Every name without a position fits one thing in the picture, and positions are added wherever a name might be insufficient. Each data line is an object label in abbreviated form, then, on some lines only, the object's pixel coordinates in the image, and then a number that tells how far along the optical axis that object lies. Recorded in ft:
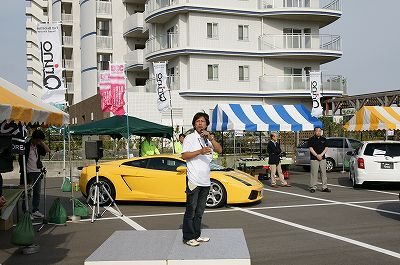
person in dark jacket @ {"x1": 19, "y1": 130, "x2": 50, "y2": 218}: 33.83
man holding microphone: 21.86
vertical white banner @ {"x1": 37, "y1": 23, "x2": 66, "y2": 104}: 46.92
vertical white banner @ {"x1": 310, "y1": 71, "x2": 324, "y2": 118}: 90.85
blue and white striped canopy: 59.13
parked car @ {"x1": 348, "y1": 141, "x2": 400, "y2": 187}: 47.14
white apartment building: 116.98
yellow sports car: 38.27
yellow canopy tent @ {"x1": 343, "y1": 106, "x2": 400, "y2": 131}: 59.93
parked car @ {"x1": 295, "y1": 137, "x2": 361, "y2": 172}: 72.38
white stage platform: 19.66
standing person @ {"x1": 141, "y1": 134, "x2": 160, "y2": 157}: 55.52
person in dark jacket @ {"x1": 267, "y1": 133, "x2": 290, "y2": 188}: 53.11
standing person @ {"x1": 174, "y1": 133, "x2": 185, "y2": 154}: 59.90
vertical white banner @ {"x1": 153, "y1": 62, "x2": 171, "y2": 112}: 83.38
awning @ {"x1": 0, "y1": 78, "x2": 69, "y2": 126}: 22.27
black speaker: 31.71
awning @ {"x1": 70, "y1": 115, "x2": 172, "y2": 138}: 56.18
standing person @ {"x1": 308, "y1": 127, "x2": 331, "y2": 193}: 46.73
